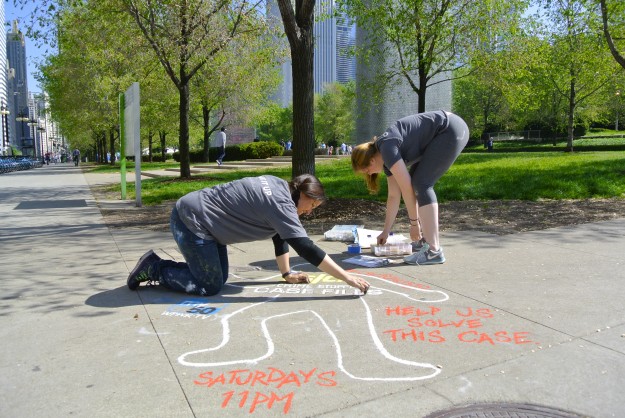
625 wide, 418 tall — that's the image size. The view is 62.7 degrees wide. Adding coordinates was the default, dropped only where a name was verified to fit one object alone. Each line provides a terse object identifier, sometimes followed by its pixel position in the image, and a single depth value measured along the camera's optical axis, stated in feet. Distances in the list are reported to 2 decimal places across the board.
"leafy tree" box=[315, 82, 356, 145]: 221.46
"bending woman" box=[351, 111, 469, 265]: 15.57
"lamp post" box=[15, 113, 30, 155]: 159.58
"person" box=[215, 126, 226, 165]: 77.82
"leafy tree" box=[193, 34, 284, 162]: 58.49
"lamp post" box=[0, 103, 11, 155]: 204.77
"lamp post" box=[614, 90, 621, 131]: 156.77
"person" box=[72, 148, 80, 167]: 183.91
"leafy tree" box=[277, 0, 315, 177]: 25.85
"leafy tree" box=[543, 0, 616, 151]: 52.85
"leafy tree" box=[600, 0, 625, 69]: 41.50
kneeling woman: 11.99
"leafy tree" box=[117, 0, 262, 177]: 47.26
